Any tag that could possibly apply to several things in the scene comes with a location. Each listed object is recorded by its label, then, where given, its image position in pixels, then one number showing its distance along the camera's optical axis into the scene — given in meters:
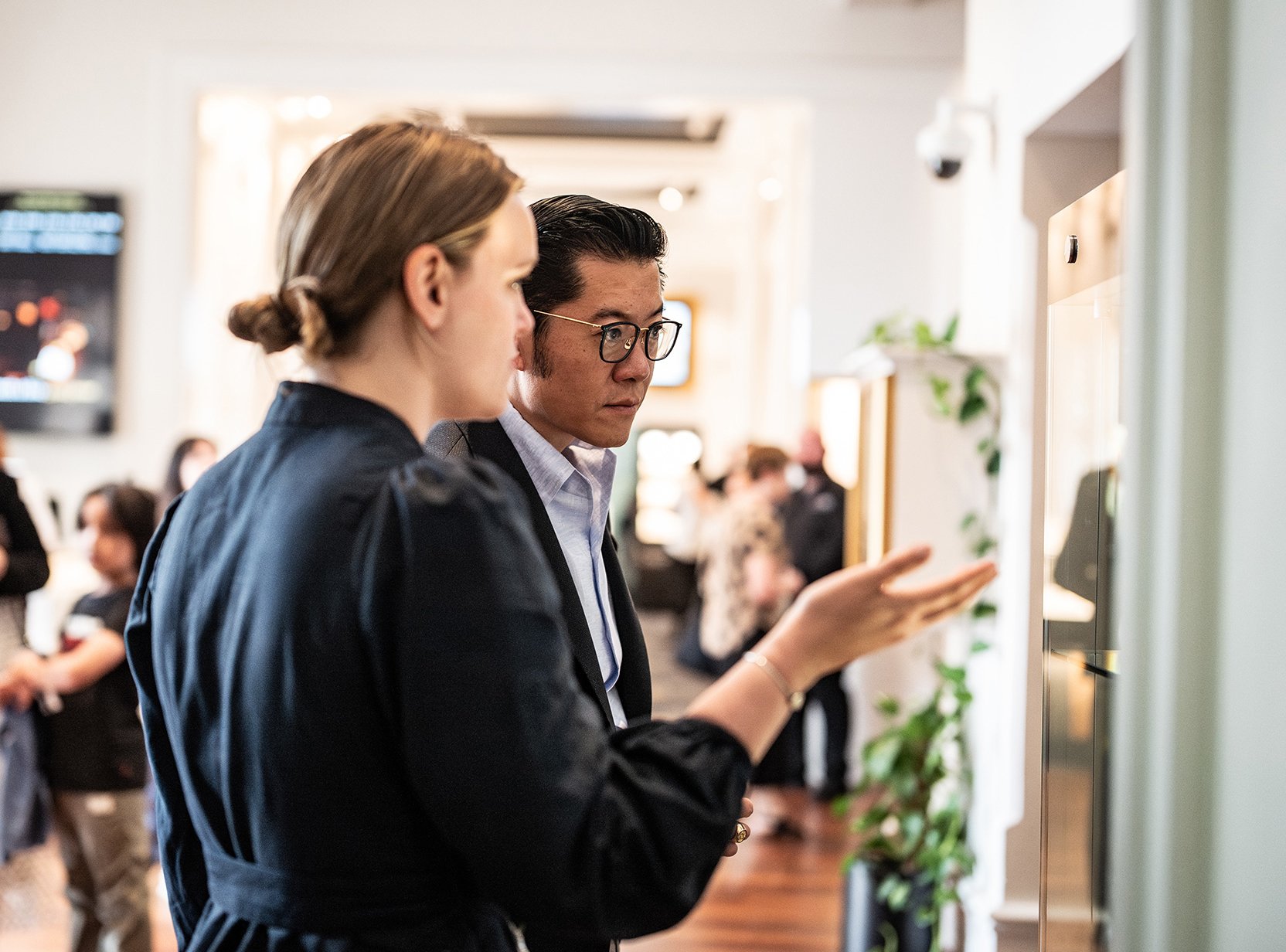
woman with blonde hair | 0.83
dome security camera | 3.75
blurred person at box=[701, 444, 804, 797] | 5.60
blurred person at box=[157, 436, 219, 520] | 4.38
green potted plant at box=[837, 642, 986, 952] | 3.49
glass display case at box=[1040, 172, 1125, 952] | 1.24
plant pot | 3.57
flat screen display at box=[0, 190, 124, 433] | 5.71
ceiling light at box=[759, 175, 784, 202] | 9.19
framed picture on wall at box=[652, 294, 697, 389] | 16.03
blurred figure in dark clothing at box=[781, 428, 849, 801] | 5.96
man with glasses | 1.47
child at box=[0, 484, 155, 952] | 3.12
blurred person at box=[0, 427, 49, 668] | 3.53
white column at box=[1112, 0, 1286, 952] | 1.18
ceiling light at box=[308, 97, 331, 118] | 7.25
